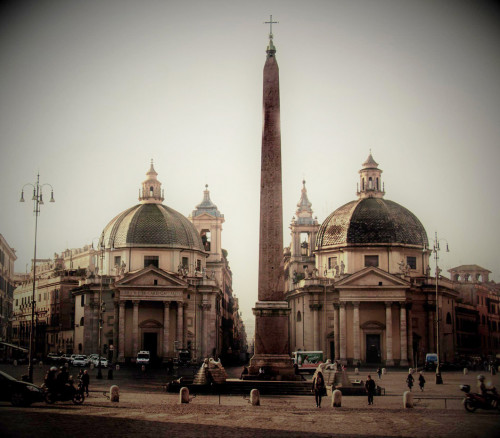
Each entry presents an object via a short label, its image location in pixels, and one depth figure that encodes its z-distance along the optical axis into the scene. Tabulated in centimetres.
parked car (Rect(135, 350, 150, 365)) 7456
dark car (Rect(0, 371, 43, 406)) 2894
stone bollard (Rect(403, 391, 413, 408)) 3297
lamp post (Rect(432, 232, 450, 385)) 5659
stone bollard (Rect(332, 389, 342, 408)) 3325
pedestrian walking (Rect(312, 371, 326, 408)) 3241
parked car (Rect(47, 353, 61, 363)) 7530
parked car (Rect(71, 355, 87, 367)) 6950
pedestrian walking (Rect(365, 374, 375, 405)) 3484
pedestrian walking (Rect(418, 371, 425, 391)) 4403
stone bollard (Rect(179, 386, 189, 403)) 3397
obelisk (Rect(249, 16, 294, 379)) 3991
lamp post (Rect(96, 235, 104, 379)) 5285
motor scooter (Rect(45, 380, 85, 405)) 3067
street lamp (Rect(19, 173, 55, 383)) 4136
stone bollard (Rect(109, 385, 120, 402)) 3381
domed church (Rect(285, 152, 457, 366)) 7888
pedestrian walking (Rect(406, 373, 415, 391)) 4344
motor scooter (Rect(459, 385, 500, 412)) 2898
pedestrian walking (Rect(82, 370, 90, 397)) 3544
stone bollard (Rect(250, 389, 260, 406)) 3297
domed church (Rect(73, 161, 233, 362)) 7994
